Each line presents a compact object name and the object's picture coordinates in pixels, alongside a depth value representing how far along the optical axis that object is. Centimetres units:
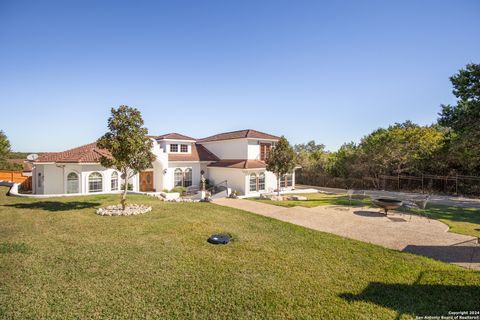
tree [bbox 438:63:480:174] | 1547
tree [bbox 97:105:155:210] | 1386
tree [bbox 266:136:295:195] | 2048
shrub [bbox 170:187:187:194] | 2431
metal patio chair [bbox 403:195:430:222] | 1370
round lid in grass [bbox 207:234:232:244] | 937
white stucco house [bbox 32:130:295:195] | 2121
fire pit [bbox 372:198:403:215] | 1369
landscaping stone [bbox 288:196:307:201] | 2125
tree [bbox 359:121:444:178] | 2519
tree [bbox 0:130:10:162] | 3409
